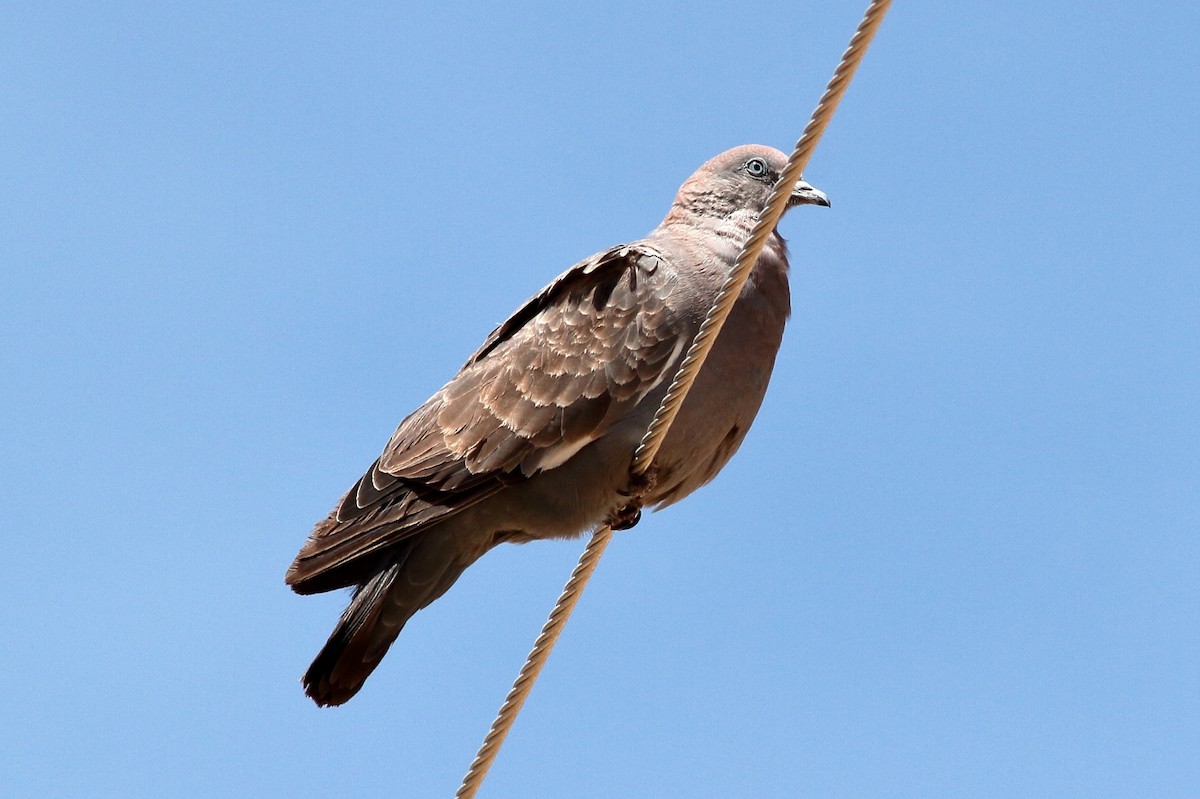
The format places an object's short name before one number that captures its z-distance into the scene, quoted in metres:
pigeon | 10.94
